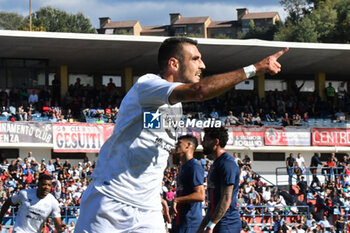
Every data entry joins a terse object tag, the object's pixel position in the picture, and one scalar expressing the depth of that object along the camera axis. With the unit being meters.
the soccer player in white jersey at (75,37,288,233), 4.18
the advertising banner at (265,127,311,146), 30.91
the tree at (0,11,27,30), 117.28
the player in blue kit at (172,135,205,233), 7.96
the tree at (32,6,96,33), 105.81
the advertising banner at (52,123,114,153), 28.09
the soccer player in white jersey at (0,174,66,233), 8.95
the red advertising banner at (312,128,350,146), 31.62
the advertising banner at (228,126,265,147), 30.17
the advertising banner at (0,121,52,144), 27.84
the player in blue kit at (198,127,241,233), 6.93
